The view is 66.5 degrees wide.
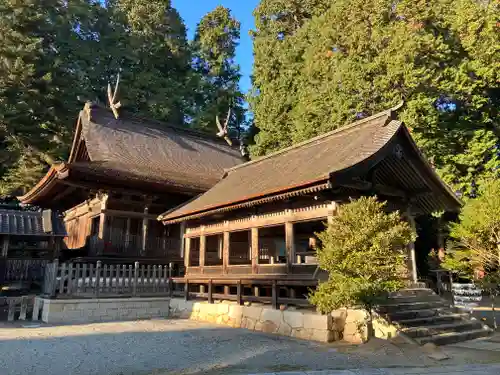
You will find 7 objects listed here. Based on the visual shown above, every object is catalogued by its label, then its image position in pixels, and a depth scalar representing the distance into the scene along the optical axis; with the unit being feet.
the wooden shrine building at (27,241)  36.70
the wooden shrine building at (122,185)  44.98
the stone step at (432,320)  27.55
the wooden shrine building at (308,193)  30.09
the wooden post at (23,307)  36.14
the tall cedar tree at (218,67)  125.93
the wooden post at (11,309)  35.04
